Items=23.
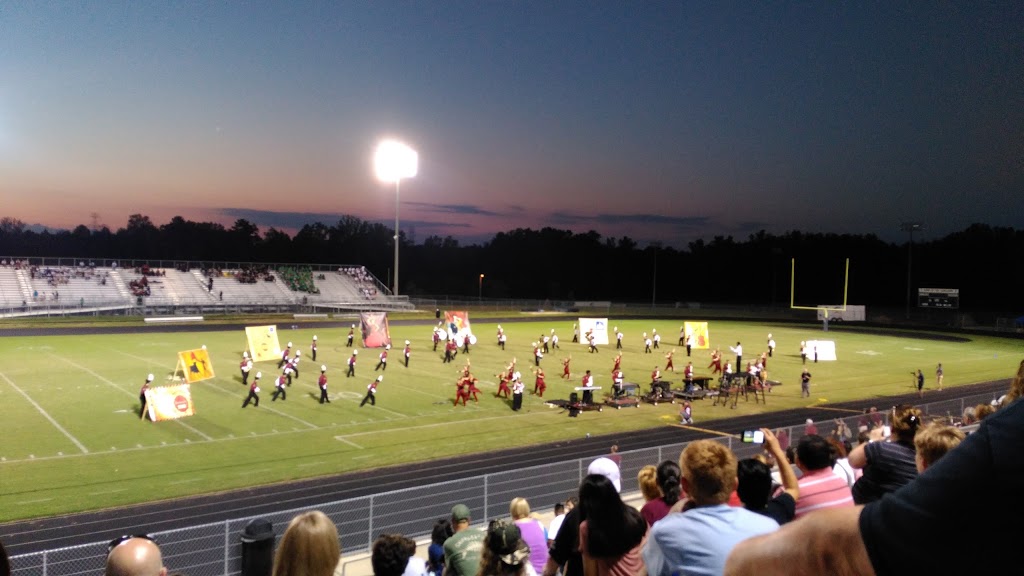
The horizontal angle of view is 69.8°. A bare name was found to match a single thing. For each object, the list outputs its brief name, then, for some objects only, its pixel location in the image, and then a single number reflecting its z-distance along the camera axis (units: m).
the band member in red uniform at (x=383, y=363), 31.72
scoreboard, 58.75
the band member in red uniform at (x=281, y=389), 26.03
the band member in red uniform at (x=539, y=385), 28.34
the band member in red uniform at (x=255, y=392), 24.83
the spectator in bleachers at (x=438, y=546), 6.56
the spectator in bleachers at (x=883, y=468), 4.60
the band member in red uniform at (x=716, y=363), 33.93
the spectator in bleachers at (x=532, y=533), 5.93
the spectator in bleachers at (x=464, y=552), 5.28
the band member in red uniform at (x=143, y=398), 22.38
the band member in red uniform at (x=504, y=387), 28.19
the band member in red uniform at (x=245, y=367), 27.95
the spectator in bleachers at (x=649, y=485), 5.37
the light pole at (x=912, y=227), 74.19
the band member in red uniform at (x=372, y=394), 25.55
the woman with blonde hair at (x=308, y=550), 3.30
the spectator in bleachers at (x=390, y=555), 4.73
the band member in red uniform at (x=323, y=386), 25.63
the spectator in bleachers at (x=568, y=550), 4.14
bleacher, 58.75
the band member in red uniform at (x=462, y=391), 26.55
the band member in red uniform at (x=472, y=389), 27.00
